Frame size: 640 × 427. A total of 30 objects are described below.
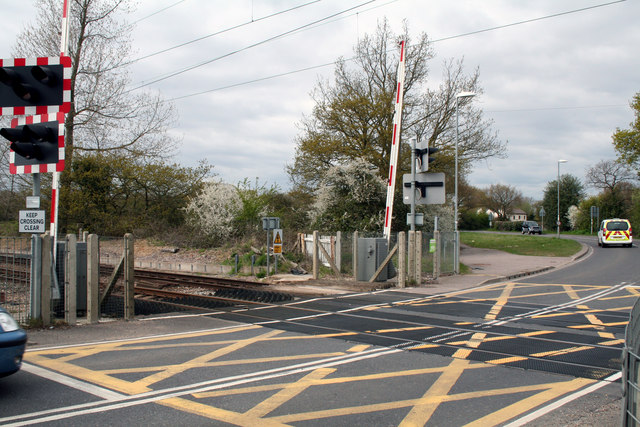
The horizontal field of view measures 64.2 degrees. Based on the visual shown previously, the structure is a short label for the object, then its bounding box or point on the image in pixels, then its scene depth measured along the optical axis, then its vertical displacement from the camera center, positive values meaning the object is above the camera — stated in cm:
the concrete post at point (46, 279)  880 -94
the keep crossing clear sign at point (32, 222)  885 +5
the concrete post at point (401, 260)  1577 -112
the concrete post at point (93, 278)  931 -99
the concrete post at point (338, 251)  1870 -103
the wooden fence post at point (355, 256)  1719 -110
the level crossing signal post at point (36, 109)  863 +204
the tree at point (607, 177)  6731 +625
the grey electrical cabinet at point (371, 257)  1689 -110
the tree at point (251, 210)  2597 +73
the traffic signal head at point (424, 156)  1656 +221
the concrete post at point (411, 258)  1662 -114
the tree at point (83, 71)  2597 +797
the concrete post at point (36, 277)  872 -89
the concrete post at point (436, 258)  1795 -124
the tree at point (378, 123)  2823 +575
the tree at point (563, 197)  7894 +408
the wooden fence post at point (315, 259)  1759 -122
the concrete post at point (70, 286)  918 -111
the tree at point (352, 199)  2464 +122
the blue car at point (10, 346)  527 -127
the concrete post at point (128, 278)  984 -104
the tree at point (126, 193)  2909 +184
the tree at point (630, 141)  4356 +707
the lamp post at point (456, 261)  2014 -149
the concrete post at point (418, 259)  1659 -117
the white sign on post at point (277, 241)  1852 -62
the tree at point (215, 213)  2612 +59
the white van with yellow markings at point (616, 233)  3666 -73
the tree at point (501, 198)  10781 +535
